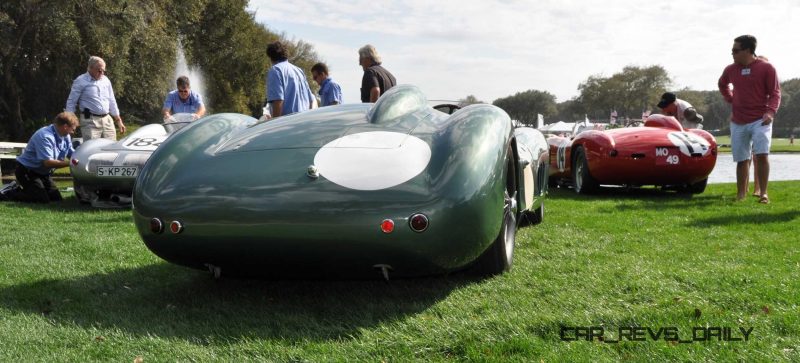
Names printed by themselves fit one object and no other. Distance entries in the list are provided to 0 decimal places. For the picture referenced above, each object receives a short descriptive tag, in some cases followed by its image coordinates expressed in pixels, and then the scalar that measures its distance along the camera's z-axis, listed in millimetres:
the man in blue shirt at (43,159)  8125
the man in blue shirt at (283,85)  6836
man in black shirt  7051
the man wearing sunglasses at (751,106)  7430
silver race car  7547
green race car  2975
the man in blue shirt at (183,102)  9086
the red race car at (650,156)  8297
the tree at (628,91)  84438
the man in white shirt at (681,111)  10141
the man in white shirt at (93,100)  8906
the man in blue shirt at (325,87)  8211
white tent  56166
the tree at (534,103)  111344
